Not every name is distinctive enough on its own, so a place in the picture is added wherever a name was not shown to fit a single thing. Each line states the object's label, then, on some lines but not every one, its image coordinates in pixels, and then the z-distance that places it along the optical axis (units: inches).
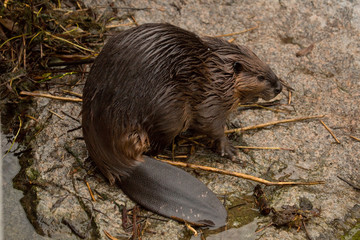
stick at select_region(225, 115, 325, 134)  213.5
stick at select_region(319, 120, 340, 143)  209.4
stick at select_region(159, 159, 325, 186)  186.7
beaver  167.5
